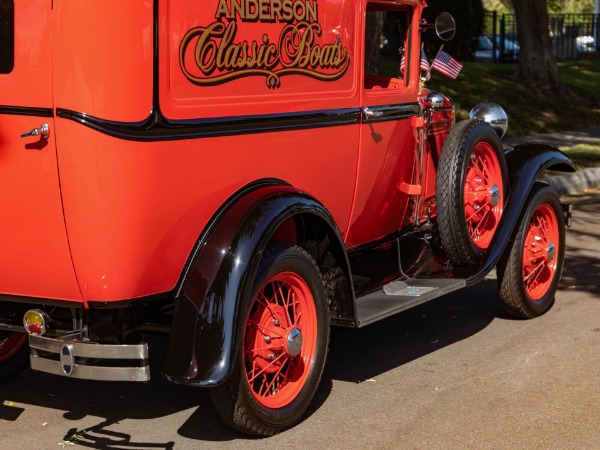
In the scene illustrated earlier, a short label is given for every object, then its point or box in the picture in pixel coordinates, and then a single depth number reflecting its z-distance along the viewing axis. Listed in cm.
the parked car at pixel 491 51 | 2791
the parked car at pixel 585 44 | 3419
